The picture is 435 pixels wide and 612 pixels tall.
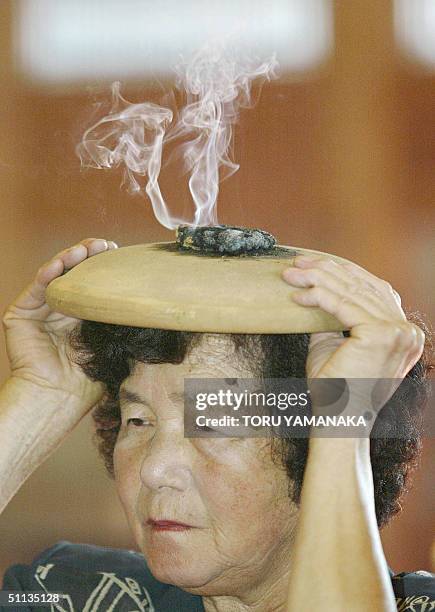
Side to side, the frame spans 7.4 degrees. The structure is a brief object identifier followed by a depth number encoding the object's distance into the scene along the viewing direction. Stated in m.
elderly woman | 2.88
